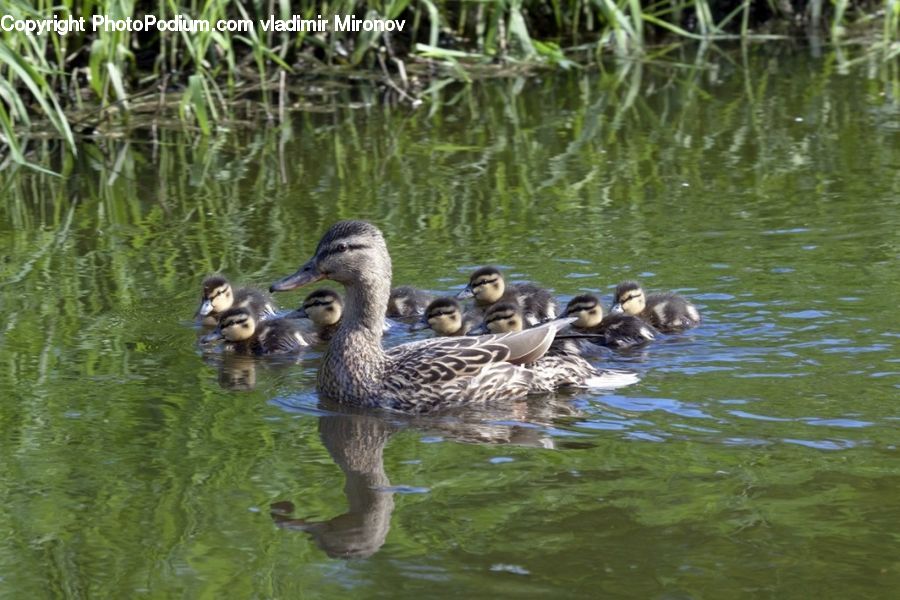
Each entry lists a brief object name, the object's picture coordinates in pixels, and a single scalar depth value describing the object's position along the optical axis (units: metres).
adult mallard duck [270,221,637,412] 10.65
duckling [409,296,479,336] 12.28
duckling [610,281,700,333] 11.80
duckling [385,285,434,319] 12.88
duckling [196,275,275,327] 12.59
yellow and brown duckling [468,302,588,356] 11.97
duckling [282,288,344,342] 12.78
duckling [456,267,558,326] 12.53
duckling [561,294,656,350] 11.87
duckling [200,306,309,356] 12.13
